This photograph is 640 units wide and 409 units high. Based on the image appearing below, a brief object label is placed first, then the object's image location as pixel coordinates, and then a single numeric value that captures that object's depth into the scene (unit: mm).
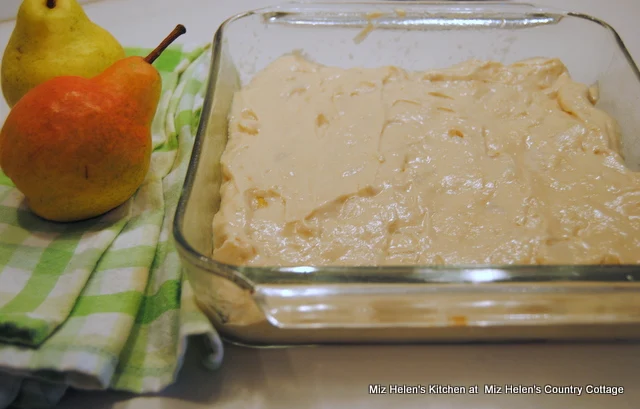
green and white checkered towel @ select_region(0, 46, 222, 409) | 386
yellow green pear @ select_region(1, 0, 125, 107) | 478
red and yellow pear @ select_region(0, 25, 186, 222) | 427
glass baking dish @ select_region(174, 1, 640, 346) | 374
